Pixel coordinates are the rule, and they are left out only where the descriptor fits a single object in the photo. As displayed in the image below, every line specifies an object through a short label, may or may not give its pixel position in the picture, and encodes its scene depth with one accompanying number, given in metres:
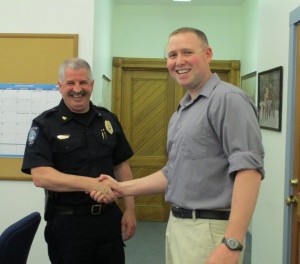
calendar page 3.04
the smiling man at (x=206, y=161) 1.29
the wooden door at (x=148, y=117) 5.39
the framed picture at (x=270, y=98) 2.60
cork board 3.03
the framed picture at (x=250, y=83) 4.38
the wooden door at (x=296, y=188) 2.31
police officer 2.05
